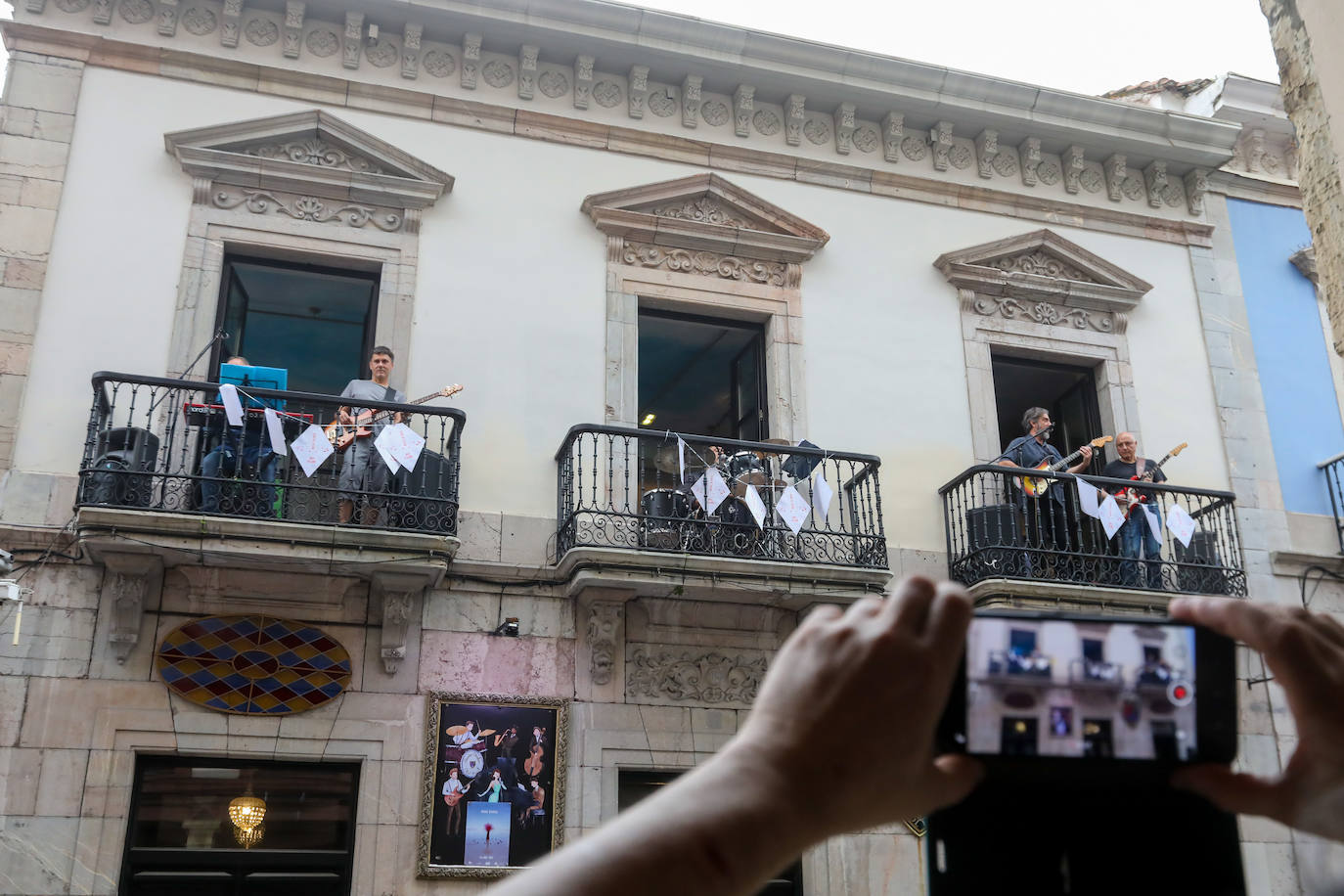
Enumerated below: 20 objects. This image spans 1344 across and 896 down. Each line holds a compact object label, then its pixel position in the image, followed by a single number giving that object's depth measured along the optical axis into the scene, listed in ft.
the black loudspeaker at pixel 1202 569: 36.91
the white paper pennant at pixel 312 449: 30.14
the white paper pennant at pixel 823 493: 33.60
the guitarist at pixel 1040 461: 37.01
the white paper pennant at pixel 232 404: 29.48
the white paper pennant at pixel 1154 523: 36.06
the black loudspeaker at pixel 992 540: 35.01
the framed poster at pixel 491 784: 30.30
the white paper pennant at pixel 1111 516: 35.73
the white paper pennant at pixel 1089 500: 35.50
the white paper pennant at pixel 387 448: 30.68
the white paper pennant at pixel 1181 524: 36.58
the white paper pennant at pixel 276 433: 29.91
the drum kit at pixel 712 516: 33.14
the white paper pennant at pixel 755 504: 32.86
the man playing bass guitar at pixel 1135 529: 36.47
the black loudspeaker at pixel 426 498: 31.01
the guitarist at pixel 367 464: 31.07
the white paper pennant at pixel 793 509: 33.12
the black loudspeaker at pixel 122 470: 29.07
